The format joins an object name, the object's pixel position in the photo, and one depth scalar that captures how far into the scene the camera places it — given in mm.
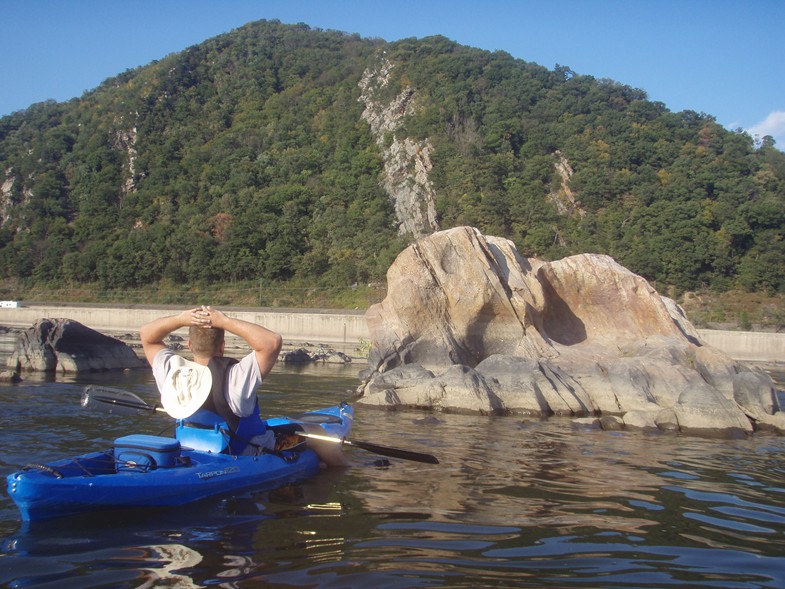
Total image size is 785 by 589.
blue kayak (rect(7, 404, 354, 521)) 5023
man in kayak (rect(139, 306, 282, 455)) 5789
